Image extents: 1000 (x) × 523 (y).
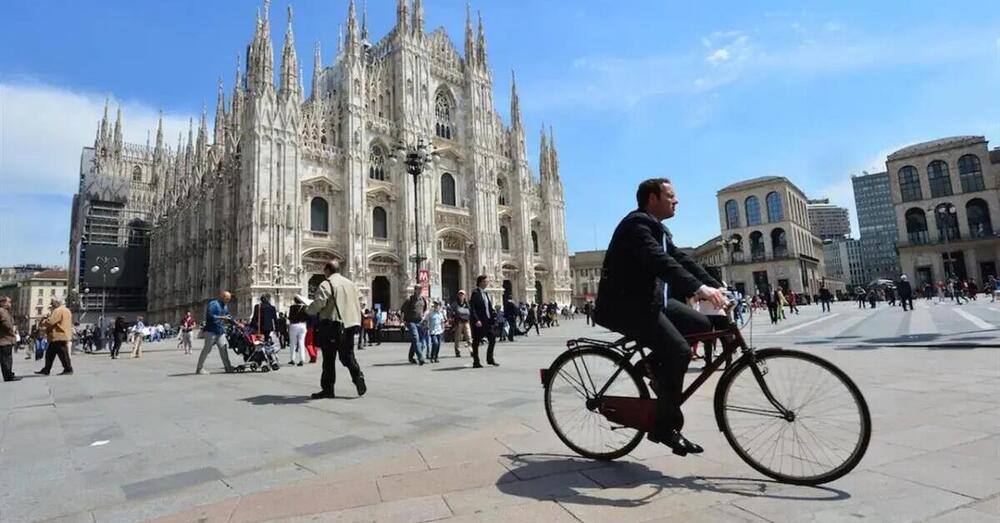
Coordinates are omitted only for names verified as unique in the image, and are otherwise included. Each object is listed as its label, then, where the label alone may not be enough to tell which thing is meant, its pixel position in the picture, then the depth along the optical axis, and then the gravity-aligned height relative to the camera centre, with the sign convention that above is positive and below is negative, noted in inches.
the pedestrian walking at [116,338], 713.8 -10.2
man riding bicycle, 102.3 +0.3
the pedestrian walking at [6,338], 348.8 -0.8
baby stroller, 379.6 -23.9
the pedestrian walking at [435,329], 407.5 -12.5
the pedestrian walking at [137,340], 694.5 -14.3
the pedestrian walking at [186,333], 716.0 -8.3
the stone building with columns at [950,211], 1760.6 +285.9
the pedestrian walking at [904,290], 866.8 -2.4
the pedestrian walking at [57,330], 374.3 +3.0
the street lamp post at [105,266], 1861.5 +252.0
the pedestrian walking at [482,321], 337.1 -6.7
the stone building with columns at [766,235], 2098.9 +265.7
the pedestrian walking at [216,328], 358.0 -1.7
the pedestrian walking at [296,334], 417.4 -10.5
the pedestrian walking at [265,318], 424.6 +4.1
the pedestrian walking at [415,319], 388.6 -3.0
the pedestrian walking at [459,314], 443.2 -1.5
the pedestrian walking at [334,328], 226.2 -4.1
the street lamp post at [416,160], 697.0 +220.1
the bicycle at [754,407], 95.0 -22.9
